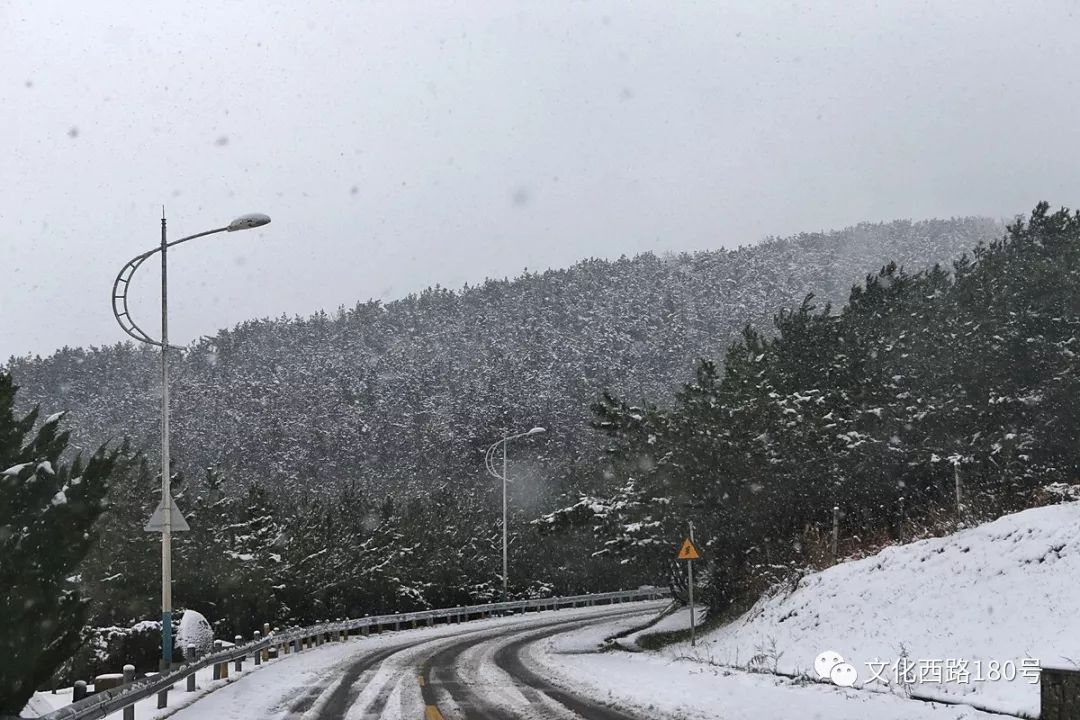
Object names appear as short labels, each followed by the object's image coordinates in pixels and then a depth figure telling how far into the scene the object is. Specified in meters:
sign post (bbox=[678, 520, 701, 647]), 23.03
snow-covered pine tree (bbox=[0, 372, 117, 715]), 12.41
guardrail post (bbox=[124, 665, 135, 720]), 14.94
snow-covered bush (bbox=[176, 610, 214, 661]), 24.09
